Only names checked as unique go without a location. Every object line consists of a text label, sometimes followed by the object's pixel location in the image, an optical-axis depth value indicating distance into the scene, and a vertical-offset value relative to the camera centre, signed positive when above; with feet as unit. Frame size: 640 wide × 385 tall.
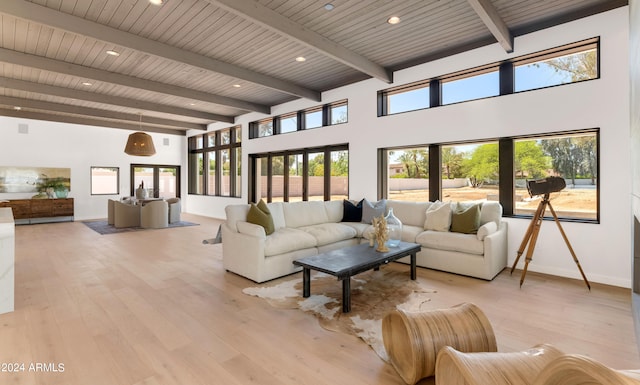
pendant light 21.58 +3.18
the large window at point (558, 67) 12.67 +5.30
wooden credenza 26.53 -1.72
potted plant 28.71 +0.26
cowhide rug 8.53 -3.79
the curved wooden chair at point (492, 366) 4.28 -2.61
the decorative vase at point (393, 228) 12.76 -1.66
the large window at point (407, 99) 17.72 +5.44
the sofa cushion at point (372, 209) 17.60 -1.16
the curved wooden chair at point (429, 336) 6.06 -3.04
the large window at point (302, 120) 22.03 +5.61
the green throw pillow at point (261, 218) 13.57 -1.27
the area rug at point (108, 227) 24.02 -3.11
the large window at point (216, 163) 31.07 +2.97
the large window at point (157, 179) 34.83 +1.34
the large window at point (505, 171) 13.07 +0.88
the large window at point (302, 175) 22.17 +1.19
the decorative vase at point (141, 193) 27.86 -0.25
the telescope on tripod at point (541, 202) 11.86 -0.55
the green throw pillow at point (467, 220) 13.88 -1.46
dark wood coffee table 9.53 -2.47
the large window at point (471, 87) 15.20 +5.29
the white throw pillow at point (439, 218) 14.74 -1.43
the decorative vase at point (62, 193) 29.30 -0.22
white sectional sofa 12.53 -2.37
